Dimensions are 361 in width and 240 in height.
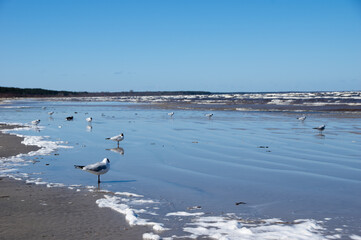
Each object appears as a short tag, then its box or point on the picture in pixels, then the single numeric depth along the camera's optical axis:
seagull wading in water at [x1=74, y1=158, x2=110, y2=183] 9.23
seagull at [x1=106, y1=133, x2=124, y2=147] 15.50
